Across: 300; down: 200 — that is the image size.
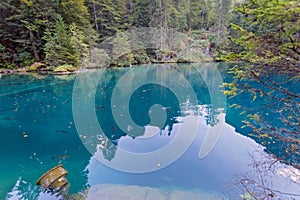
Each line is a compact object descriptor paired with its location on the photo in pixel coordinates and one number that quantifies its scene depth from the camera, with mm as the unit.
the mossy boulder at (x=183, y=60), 23359
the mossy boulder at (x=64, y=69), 15500
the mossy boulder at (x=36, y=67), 16266
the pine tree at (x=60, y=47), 15688
